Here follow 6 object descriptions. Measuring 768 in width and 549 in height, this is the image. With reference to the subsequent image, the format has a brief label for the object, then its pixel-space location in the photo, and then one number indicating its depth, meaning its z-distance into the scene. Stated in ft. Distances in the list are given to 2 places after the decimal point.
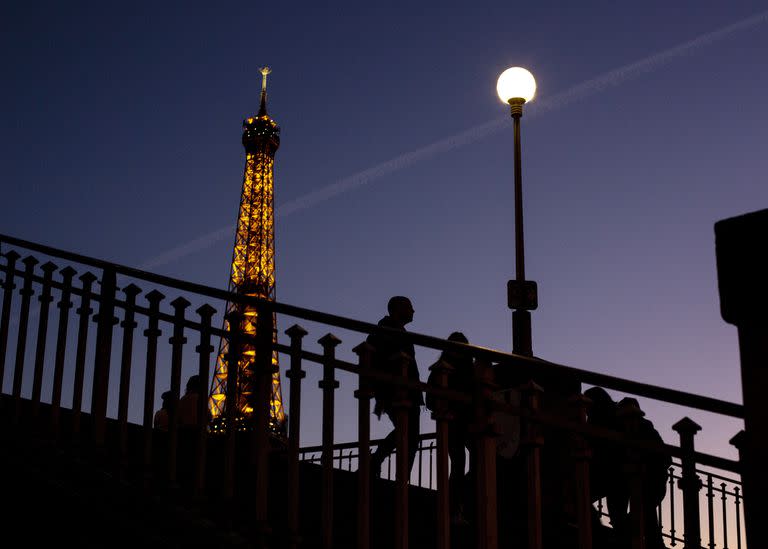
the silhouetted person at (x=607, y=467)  22.38
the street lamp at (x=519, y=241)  28.04
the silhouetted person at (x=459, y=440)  21.66
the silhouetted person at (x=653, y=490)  20.92
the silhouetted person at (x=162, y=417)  30.53
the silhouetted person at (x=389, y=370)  22.04
